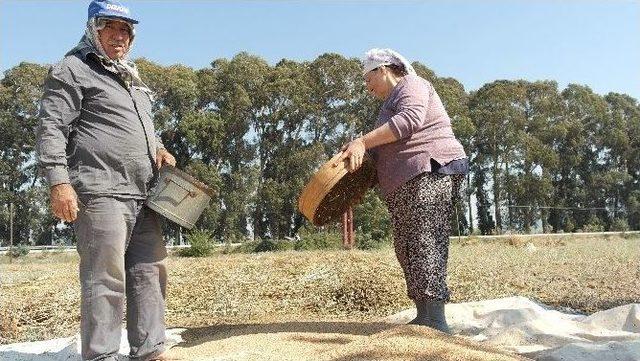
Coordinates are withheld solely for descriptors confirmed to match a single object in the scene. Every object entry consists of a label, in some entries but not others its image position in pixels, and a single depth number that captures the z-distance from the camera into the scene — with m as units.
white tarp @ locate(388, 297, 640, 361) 2.99
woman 3.52
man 2.95
